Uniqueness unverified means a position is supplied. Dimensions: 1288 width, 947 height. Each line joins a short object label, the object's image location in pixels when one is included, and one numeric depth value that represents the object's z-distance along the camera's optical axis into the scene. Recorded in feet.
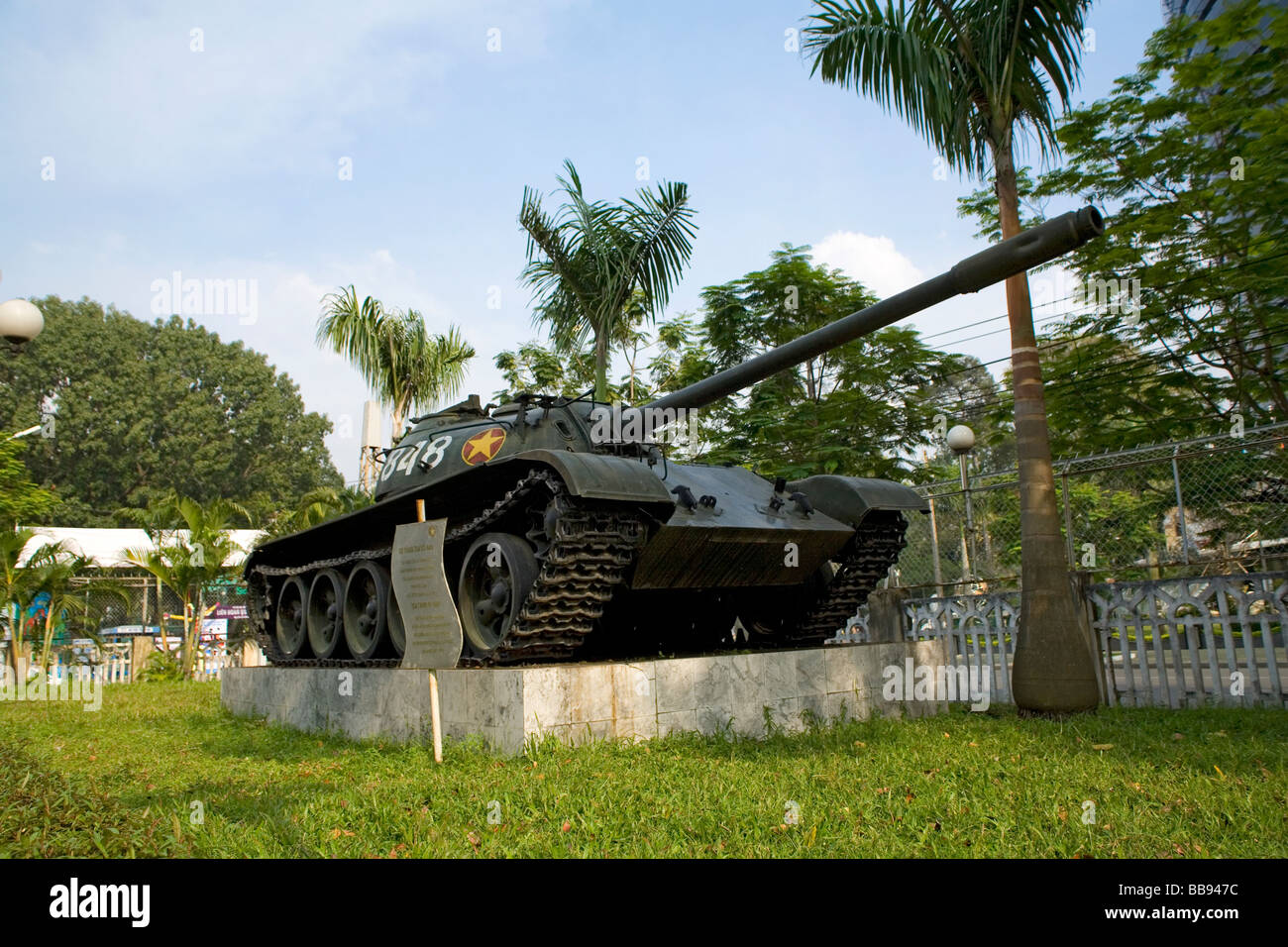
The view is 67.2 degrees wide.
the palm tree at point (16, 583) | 52.70
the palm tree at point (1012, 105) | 27.63
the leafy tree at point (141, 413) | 138.92
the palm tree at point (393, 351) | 60.08
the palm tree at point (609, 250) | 43.04
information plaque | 21.86
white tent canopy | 81.70
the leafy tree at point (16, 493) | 51.19
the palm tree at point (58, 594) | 54.29
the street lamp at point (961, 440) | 42.04
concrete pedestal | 22.49
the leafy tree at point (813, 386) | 57.93
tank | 23.09
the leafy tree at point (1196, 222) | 37.76
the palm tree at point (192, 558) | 64.59
